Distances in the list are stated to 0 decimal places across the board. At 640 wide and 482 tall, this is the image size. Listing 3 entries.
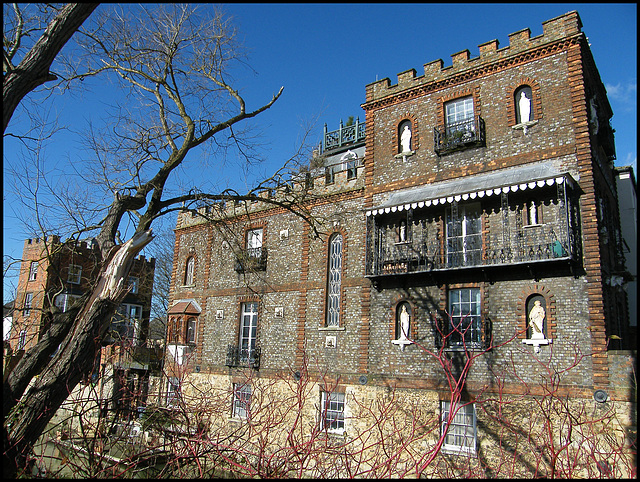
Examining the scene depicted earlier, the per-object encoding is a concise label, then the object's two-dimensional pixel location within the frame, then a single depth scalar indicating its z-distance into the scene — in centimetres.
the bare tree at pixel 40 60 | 651
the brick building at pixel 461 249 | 1429
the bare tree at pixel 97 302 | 708
